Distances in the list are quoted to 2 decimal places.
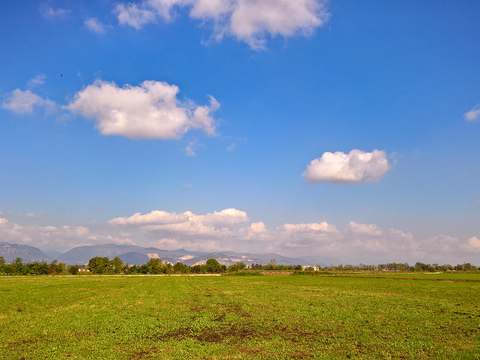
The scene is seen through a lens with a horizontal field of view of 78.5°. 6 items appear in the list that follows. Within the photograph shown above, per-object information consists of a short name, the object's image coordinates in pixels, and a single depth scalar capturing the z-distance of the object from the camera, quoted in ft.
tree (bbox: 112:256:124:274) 608.92
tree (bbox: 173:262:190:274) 643.33
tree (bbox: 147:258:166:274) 652.15
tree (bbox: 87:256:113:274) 598.34
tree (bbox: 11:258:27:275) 528.22
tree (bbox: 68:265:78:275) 570.78
